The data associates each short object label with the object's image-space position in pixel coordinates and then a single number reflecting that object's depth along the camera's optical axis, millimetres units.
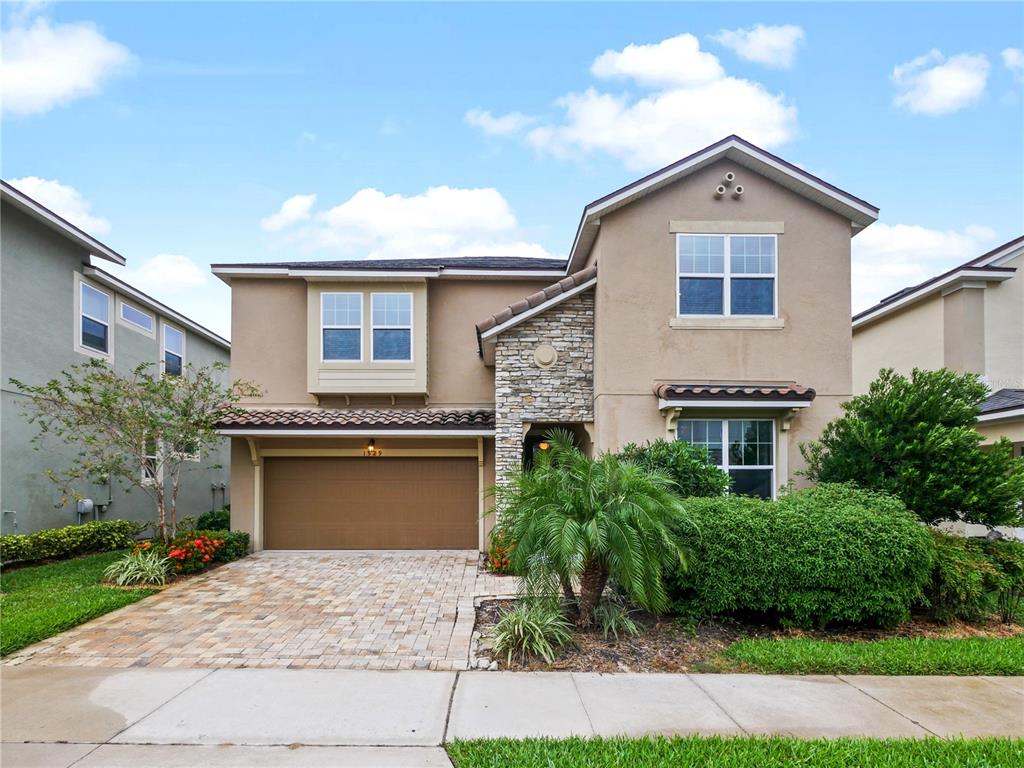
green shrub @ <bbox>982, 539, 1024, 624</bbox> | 7281
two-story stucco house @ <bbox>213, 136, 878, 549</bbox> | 10586
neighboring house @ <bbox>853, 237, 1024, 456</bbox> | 13484
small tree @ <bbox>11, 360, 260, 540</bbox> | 10328
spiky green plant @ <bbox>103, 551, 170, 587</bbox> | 9562
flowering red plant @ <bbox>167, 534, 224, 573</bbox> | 10250
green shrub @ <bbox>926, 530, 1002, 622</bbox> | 6945
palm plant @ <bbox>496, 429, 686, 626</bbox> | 6246
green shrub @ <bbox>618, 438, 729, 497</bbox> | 8633
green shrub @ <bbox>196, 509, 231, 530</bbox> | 14375
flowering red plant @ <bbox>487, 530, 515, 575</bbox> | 10242
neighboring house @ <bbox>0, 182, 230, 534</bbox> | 11609
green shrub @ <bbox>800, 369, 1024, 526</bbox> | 7684
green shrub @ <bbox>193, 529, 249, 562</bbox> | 11485
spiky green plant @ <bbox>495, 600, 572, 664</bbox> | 6023
